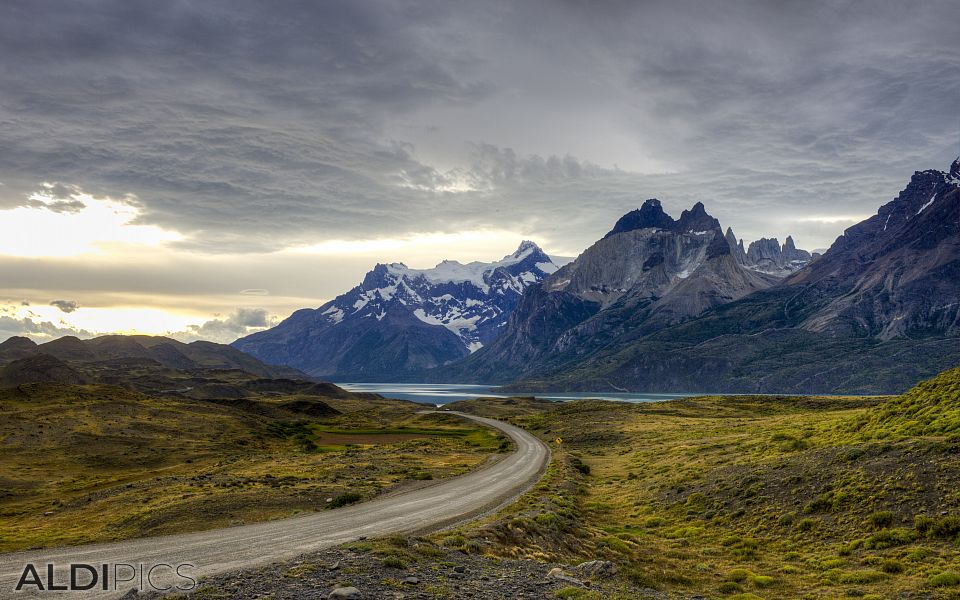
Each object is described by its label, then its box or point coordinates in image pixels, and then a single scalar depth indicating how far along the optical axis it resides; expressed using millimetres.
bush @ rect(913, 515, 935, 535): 29822
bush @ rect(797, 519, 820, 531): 34831
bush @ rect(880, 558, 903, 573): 26875
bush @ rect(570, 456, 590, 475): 73438
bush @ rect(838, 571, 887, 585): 26266
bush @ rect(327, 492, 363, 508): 45444
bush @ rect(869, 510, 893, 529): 31656
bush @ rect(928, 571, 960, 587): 24062
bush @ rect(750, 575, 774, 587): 27406
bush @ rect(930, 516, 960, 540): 28892
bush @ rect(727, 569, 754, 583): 28758
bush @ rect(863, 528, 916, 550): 29844
